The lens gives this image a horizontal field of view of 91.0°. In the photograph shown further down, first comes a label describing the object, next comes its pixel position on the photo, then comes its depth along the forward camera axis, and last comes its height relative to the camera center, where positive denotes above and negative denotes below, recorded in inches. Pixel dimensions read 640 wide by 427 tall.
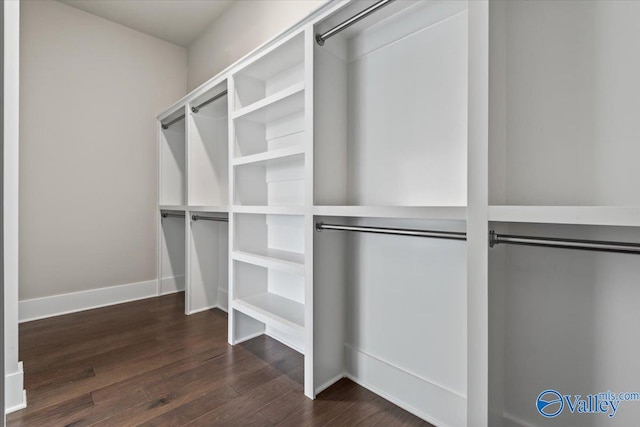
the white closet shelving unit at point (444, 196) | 39.4 +2.6
